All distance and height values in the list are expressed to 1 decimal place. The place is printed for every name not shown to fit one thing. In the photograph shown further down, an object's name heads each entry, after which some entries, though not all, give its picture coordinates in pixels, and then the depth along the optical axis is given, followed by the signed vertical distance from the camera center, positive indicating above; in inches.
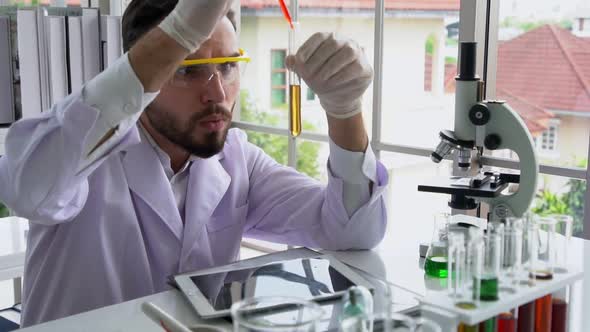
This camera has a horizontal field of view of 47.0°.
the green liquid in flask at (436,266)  51.8 -14.9
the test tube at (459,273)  33.9 -10.1
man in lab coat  46.5 -9.3
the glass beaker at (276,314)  29.4 -11.3
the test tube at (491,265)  33.7 -9.8
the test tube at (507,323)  36.1 -13.4
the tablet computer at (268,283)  46.3 -15.4
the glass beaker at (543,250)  36.7 -9.9
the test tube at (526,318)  37.2 -13.5
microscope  52.9 -5.6
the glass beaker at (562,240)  38.5 -9.8
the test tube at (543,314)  38.1 -13.6
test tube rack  32.5 -11.3
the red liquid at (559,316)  39.0 -14.0
